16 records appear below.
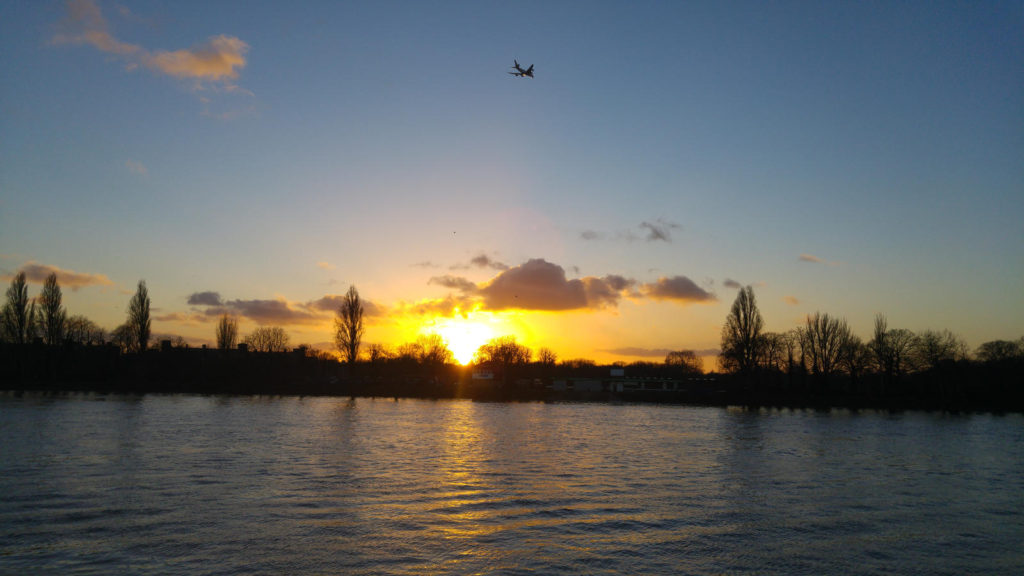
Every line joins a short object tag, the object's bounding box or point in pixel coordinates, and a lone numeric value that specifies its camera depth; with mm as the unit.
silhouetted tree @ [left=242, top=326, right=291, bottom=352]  147275
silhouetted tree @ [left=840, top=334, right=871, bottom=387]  102212
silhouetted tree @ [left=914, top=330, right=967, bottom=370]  101375
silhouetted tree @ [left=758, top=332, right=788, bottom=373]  111750
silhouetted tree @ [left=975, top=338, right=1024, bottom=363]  108731
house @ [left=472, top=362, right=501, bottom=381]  144625
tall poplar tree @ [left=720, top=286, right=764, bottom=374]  95188
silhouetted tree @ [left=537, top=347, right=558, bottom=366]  164038
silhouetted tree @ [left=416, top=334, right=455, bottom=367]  159250
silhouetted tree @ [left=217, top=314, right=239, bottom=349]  115756
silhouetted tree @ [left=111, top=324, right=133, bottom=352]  96288
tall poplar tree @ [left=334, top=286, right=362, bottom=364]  98375
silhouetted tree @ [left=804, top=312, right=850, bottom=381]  102525
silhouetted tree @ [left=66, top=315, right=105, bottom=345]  114012
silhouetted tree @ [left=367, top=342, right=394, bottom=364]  136625
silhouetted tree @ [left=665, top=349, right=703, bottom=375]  185250
